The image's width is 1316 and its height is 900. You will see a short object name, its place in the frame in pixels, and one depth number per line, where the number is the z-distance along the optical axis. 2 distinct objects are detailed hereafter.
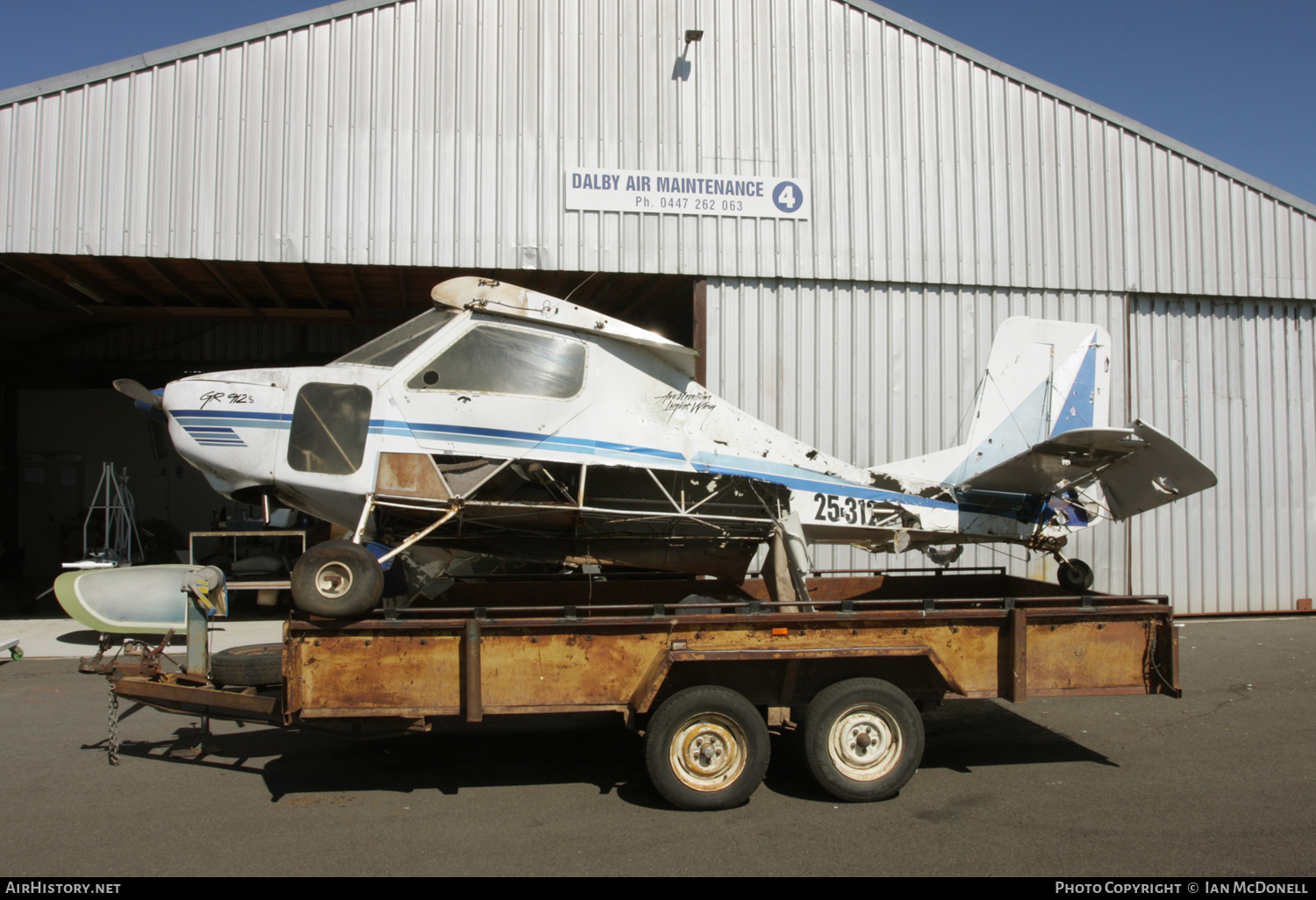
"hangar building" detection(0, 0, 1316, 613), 9.73
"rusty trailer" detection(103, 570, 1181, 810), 4.78
